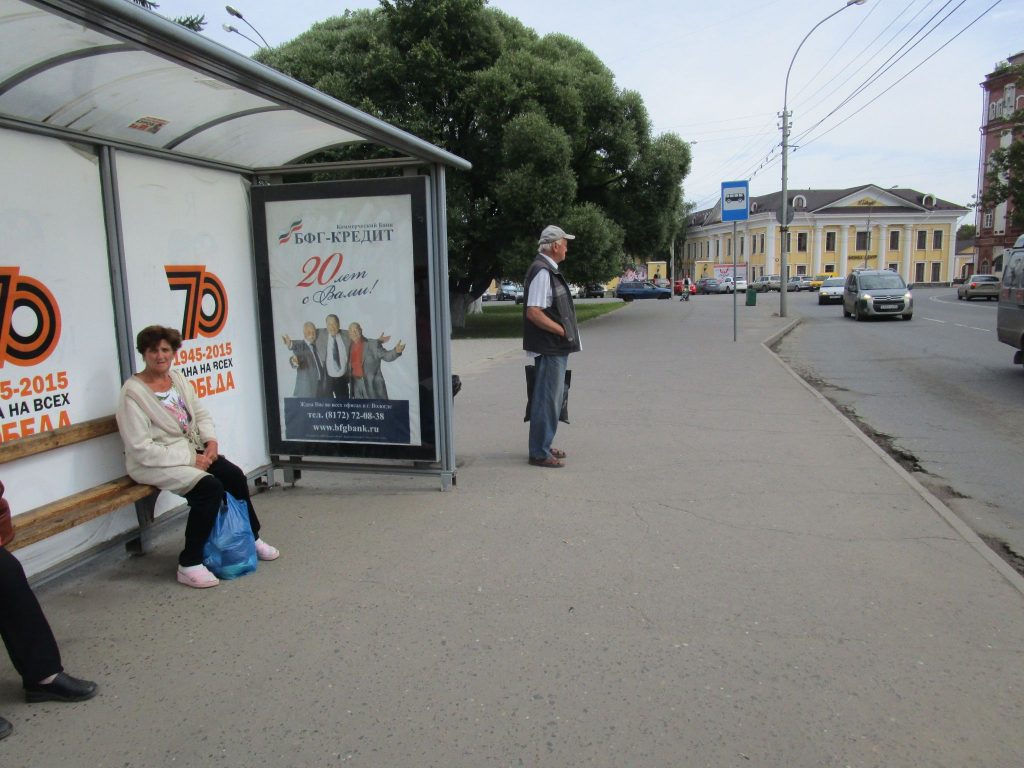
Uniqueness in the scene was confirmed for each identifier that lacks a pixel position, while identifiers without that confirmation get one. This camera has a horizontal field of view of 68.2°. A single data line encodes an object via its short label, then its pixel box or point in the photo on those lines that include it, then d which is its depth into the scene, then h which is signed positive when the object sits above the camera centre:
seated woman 4.04 -0.84
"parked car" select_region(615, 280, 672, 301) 54.53 -0.54
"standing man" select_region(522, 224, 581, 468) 6.03 -0.30
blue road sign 16.73 +1.84
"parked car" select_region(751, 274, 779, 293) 68.56 -0.31
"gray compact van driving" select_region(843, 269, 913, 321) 25.02 -0.60
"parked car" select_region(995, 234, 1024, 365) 10.91 -0.42
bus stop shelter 3.68 +0.30
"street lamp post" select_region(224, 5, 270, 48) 17.89 +6.72
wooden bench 3.56 -1.03
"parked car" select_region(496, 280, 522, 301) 67.12 -0.41
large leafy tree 19.36 +4.83
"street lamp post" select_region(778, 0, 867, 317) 27.41 +2.41
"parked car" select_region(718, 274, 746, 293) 69.28 -0.30
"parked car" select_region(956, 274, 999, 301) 42.09 -0.72
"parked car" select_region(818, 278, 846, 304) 39.16 -0.79
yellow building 85.44 +4.68
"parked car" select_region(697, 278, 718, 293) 69.81 -0.27
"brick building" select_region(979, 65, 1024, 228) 45.09 +6.24
